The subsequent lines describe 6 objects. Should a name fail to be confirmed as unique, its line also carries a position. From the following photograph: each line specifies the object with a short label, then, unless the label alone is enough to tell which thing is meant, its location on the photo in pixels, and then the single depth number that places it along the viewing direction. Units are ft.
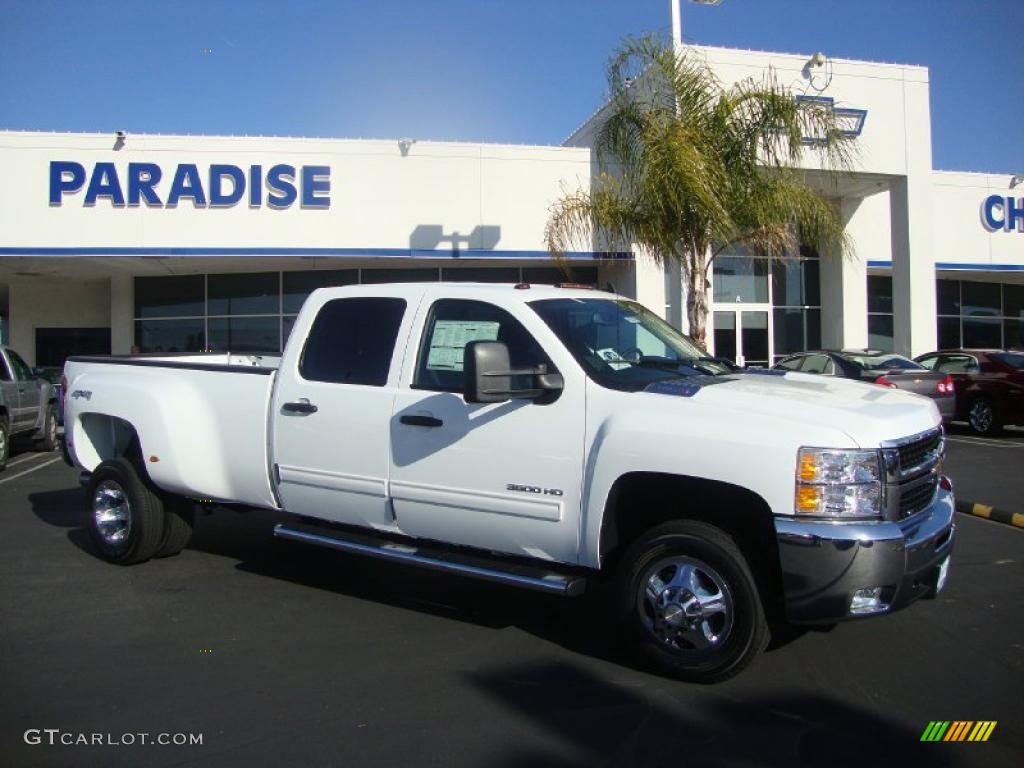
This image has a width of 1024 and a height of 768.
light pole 48.96
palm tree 38.40
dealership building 62.28
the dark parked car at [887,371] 46.32
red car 47.65
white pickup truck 12.89
